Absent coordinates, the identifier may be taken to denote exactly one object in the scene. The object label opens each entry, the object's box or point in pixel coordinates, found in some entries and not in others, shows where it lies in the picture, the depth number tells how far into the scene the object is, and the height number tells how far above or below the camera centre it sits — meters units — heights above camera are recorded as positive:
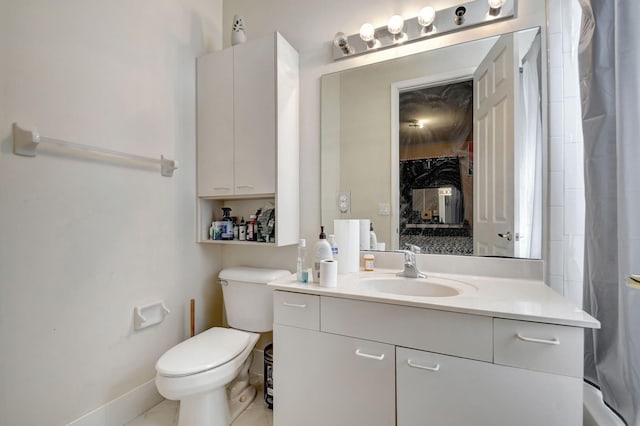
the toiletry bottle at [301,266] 1.31 -0.24
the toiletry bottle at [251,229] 1.79 -0.09
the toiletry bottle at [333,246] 1.44 -0.16
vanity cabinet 0.86 -0.53
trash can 1.61 -0.93
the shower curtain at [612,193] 0.81 +0.06
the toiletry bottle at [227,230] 1.86 -0.10
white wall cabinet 1.63 +0.52
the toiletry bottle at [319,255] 1.30 -0.18
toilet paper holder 1.55 -0.55
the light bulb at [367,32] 1.56 +0.98
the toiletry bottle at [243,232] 1.82 -0.11
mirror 1.33 +0.34
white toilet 1.25 -0.66
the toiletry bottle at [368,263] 1.53 -0.26
